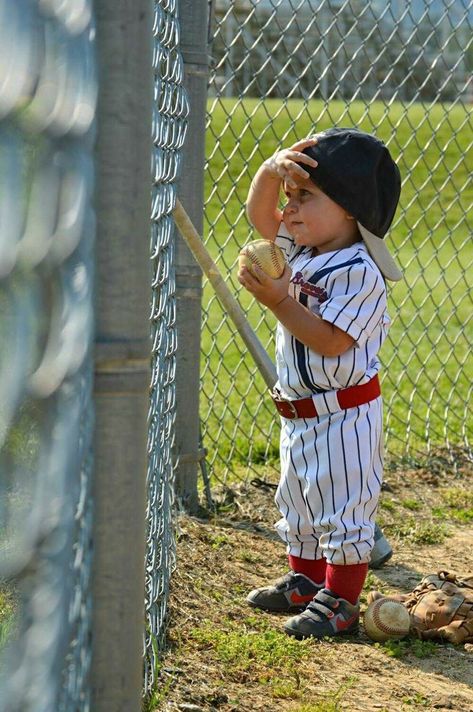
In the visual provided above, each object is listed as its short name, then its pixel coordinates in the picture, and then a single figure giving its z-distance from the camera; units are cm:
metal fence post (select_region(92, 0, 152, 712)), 302
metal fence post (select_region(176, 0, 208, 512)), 852
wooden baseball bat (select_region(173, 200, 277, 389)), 687
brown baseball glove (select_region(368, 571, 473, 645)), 671
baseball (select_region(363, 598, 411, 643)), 663
